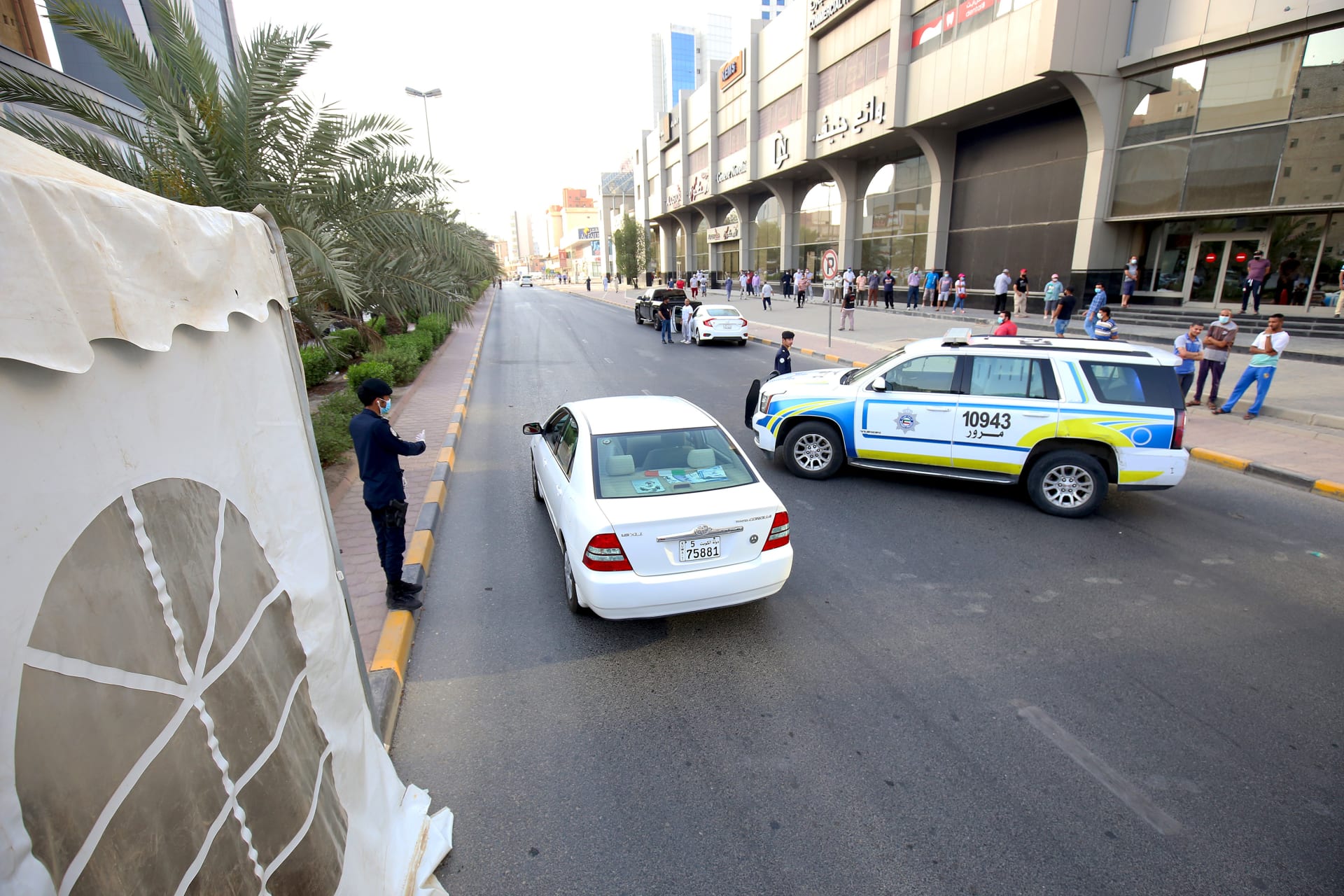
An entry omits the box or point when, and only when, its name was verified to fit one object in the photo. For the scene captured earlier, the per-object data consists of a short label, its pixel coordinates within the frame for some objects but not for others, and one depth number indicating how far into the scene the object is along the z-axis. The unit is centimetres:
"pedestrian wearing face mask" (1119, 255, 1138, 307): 2038
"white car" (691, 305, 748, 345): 2103
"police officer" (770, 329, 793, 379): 994
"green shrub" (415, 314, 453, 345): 2070
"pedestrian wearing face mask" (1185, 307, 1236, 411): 1091
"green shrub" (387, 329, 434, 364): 1613
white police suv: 684
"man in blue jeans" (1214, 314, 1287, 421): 1012
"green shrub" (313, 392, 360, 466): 802
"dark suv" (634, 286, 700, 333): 2551
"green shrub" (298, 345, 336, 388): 1309
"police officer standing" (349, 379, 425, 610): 477
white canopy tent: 132
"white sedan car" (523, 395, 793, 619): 444
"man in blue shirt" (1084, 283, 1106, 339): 1622
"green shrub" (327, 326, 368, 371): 1453
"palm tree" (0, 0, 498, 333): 773
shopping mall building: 1686
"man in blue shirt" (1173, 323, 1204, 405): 1083
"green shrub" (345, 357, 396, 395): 1130
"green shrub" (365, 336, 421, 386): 1374
